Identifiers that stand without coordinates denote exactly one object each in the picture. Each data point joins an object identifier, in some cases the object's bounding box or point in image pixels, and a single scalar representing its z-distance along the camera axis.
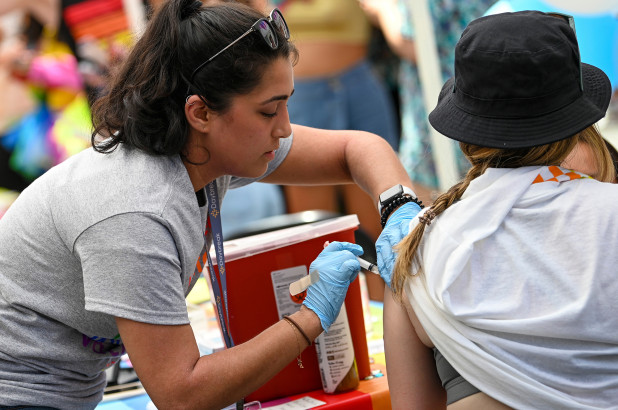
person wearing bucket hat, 4.82
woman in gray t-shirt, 5.02
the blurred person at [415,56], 7.79
